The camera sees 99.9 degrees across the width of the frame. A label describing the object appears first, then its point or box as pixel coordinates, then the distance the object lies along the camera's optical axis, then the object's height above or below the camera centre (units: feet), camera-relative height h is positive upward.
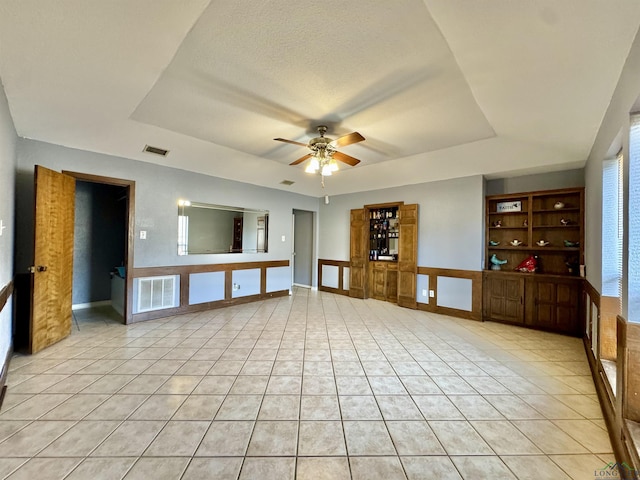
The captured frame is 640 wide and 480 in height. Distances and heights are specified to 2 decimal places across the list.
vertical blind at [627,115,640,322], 5.25 +0.43
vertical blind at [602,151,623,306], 8.07 +0.66
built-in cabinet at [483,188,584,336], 13.01 -0.69
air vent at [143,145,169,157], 12.63 +4.38
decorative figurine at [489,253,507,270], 15.32 -0.97
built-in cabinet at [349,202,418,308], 18.19 -0.64
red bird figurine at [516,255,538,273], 14.26 -1.05
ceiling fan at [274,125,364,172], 10.38 +3.53
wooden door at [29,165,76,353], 9.78 -0.77
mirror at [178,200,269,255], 15.48 +0.84
